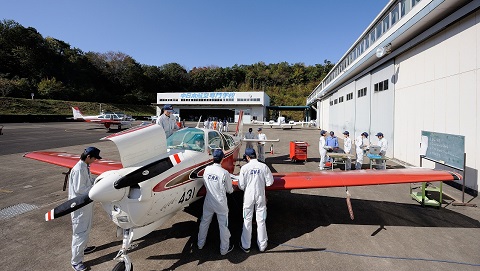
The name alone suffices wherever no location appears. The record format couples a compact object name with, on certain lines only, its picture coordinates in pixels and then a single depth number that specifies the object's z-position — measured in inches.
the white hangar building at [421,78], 301.6
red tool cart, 487.8
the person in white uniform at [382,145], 401.9
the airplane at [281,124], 1526.6
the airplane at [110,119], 1155.9
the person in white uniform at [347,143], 432.8
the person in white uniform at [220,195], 165.6
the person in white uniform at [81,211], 148.6
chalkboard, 272.1
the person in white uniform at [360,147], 418.3
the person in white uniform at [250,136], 487.0
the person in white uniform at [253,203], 170.9
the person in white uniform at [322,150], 427.8
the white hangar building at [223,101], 2356.4
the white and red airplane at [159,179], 133.3
